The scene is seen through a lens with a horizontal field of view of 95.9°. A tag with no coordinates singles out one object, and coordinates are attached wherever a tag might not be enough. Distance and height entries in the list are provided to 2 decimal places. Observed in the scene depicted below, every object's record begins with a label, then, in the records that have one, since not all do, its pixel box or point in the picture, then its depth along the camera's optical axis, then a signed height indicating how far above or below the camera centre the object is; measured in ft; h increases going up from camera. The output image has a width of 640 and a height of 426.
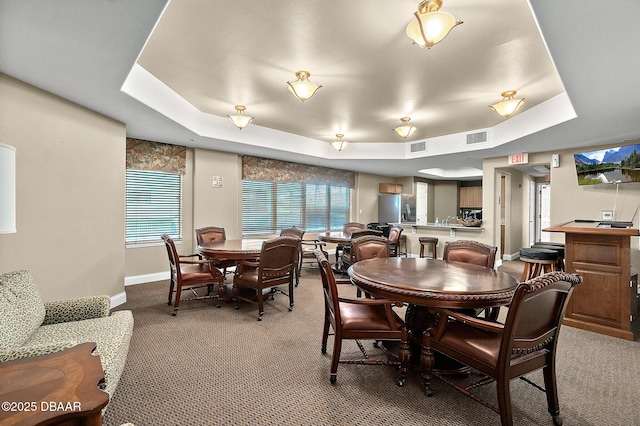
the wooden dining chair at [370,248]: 11.03 -1.41
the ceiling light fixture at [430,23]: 6.53 +4.35
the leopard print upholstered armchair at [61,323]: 5.43 -2.54
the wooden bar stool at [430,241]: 18.82 -1.97
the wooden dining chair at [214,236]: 14.25 -1.38
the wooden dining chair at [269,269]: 11.08 -2.38
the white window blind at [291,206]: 20.99 +0.40
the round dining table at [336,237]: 16.61 -1.59
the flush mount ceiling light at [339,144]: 18.80 +4.43
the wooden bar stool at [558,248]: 12.38 -1.68
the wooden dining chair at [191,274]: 11.32 -2.58
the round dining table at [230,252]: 11.82 -1.67
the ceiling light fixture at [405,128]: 15.44 +4.45
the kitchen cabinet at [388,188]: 30.48 +2.45
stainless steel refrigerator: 28.53 +0.31
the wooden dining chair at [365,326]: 6.79 -2.76
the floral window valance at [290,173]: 20.48 +3.12
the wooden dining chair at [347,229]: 19.63 -1.30
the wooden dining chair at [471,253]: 9.80 -1.50
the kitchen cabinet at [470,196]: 33.75 +1.77
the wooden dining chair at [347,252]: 15.98 -2.63
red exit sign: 18.26 +3.42
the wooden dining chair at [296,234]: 16.19 -1.32
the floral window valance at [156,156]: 15.79 +3.14
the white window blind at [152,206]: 16.05 +0.28
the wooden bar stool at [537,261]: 12.10 -2.12
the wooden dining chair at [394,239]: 17.37 -1.71
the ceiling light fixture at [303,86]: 10.34 +4.51
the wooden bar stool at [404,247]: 24.28 -3.11
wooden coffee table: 2.84 -1.99
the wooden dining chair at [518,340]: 5.12 -2.63
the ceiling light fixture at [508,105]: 11.48 +4.26
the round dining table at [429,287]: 6.16 -1.73
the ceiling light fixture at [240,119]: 13.62 +4.36
